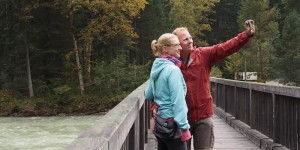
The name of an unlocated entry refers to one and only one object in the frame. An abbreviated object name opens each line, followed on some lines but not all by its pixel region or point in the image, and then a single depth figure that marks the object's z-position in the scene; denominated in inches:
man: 164.6
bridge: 105.7
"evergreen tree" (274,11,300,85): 1695.4
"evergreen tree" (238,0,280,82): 1931.6
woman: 140.0
